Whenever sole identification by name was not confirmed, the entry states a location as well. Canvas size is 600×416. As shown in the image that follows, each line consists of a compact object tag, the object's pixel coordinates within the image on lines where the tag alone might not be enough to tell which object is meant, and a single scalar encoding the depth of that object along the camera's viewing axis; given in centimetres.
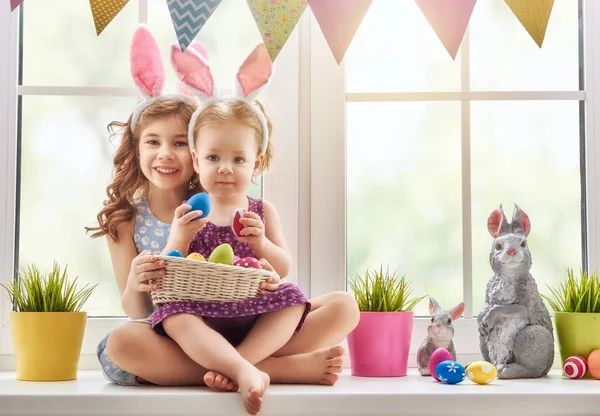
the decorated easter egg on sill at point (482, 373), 260
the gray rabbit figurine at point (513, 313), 272
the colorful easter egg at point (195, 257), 259
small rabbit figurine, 274
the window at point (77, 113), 293
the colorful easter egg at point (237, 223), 271
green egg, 259
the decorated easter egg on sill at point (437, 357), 269
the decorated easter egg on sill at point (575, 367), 270
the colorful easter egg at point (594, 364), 270
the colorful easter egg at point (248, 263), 263
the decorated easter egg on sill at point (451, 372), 261
